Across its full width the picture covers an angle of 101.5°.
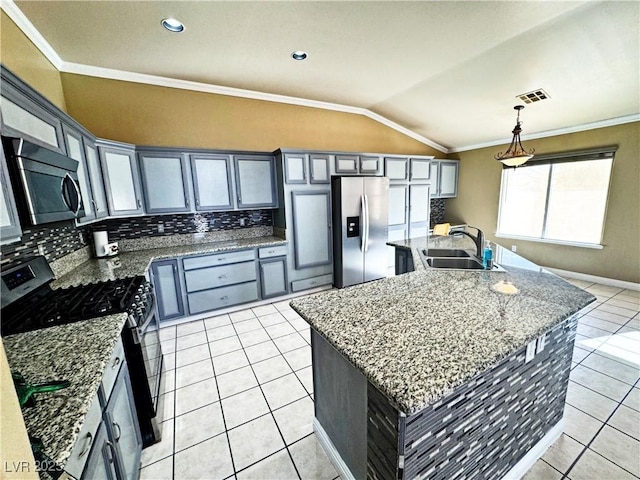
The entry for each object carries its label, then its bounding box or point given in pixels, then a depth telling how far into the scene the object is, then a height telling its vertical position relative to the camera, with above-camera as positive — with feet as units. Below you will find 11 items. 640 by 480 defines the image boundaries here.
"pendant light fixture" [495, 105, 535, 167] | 9.48 +1.11
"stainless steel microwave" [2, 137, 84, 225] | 3.80 +0.34
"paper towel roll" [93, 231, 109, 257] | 9.10 -1.41
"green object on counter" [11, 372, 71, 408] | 2.27 -1.65
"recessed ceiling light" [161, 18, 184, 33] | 7.00 +4.69
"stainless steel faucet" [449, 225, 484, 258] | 7.18 -1.48
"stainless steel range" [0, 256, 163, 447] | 4.46 -1.93
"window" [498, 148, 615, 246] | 12.54 -0.62
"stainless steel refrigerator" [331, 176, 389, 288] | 12.10 -1.59
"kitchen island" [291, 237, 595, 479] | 2.97 -2.46
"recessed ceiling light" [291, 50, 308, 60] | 8.69 +4.66
